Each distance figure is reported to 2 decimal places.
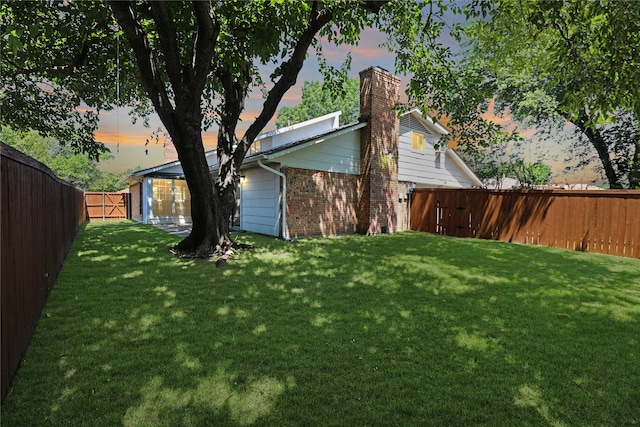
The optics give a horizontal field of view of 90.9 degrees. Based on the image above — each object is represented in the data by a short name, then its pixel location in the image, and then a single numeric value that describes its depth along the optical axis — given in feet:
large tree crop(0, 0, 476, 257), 21.54
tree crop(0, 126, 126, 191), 97.14
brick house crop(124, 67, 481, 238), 35.01
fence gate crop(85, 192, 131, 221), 65.67
